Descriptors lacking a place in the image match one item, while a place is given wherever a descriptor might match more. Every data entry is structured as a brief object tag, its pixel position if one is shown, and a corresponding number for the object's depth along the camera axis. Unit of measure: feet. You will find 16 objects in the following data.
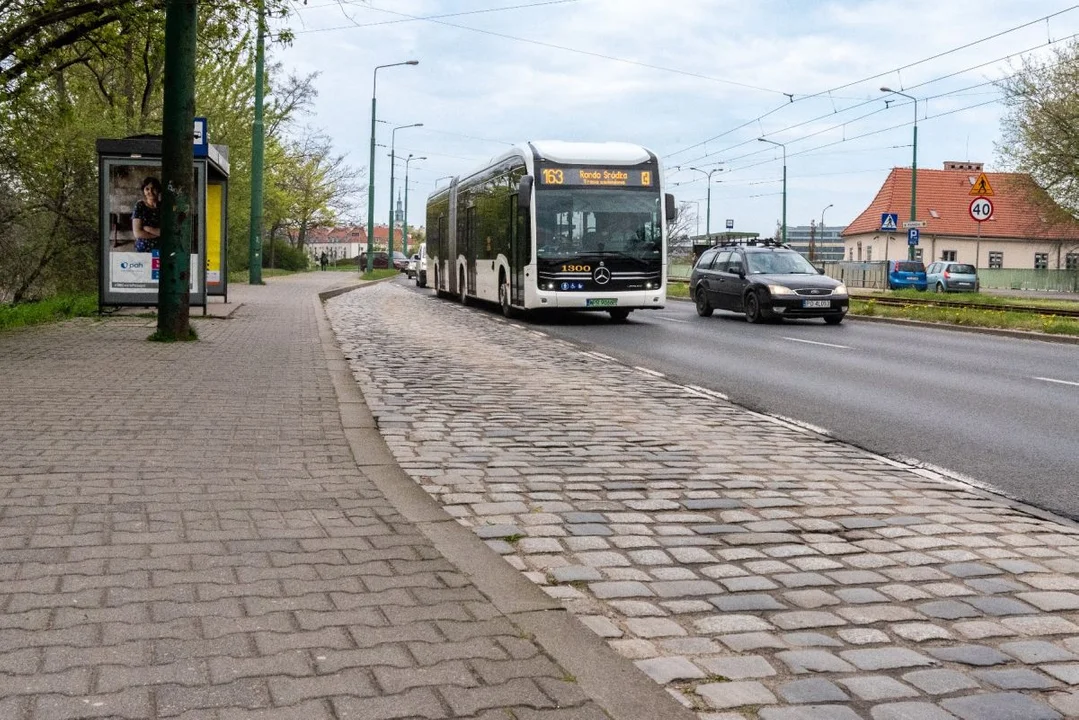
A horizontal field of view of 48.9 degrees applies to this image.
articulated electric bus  72.38
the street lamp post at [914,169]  153.09
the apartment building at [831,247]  579.81
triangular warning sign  89.40
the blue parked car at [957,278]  159.22
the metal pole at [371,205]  177.12
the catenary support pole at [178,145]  45.42
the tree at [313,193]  215.31
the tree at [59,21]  50.06
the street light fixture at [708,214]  248.52
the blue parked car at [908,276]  164.25
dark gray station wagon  74.59
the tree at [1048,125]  142.41
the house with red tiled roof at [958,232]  258.78
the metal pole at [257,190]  107.34
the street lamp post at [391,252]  247.91
